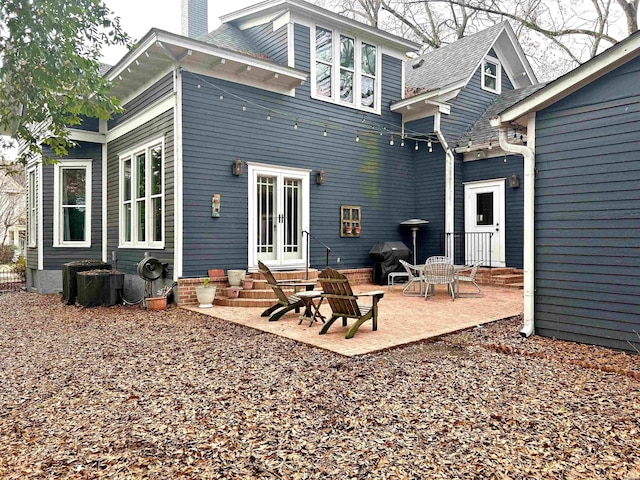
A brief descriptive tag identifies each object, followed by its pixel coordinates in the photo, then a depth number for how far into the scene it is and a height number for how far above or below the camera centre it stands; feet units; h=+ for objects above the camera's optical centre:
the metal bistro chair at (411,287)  28.84 -3.48
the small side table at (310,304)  20.23 -3.07
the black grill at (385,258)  35.09 -1.56
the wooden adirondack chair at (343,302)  17.88 -2.54
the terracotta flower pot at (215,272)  27.78 -2.01
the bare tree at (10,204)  78.48 +6.50
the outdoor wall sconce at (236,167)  28.76 +4.53
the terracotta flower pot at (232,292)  27.14 -3.15
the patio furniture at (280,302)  21.93 -3.02
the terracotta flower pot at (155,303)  25.96 -3.60
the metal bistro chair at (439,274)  27.71 -2.19
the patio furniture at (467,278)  28.93 -2.55
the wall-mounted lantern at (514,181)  35.70 +4.43
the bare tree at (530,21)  59.06 +30.35
